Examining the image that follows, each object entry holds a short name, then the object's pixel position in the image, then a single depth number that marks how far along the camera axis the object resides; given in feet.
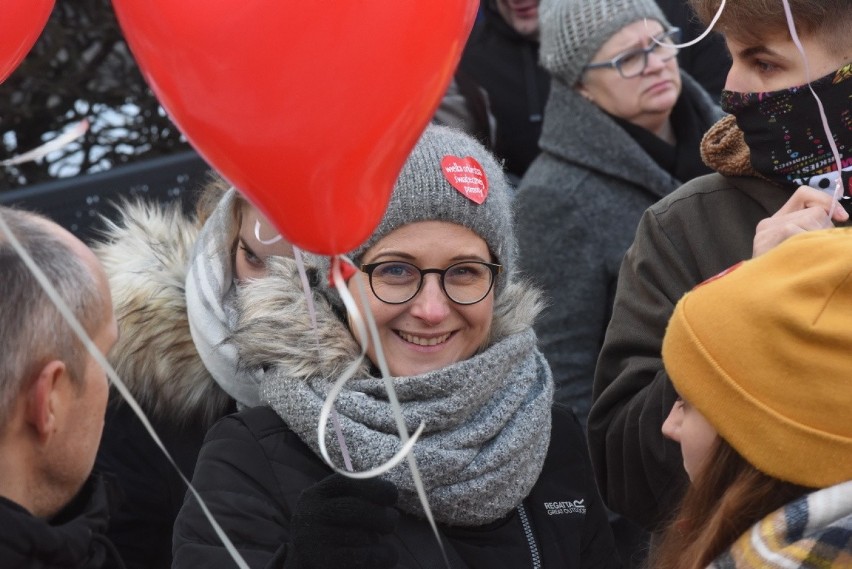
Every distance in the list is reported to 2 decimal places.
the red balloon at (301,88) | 5.68
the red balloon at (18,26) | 6.57
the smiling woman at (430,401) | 7.71
